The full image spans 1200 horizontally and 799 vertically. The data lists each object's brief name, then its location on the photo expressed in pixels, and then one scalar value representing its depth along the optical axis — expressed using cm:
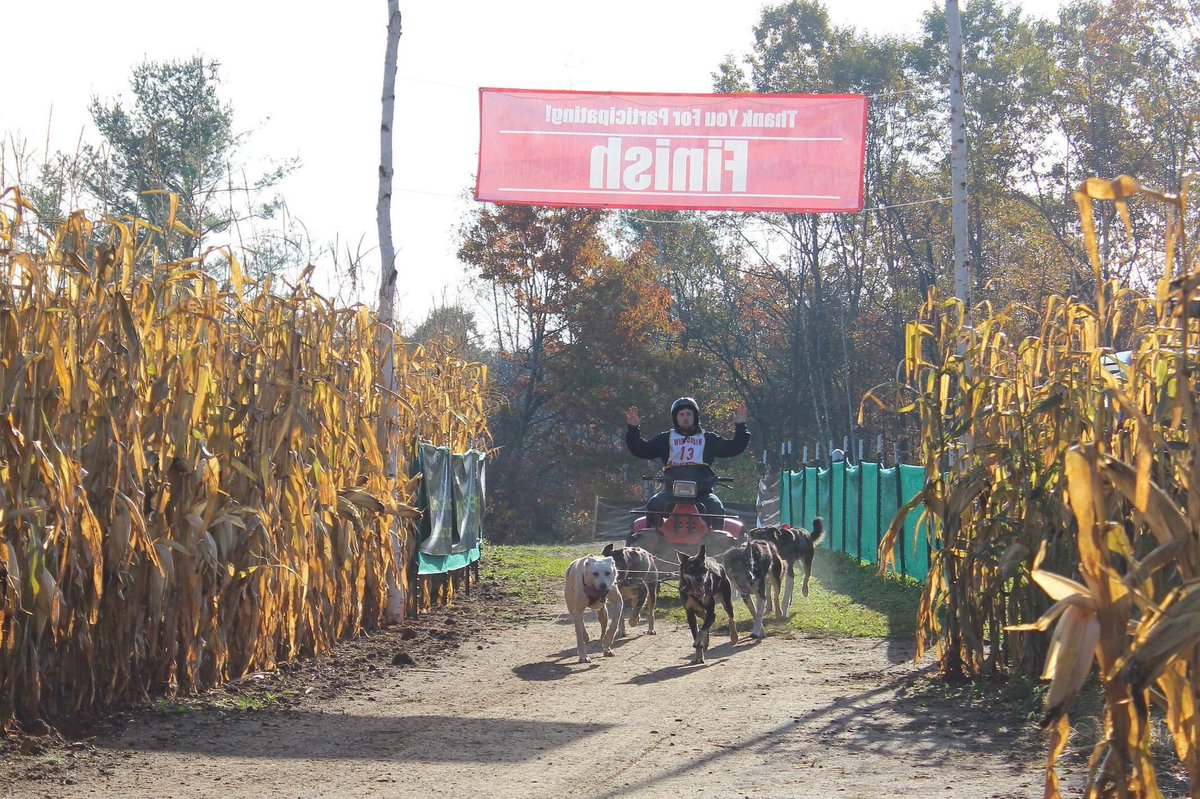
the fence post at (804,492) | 2723
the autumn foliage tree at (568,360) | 3944
